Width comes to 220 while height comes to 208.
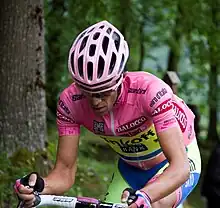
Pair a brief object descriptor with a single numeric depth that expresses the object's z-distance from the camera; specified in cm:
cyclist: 534
